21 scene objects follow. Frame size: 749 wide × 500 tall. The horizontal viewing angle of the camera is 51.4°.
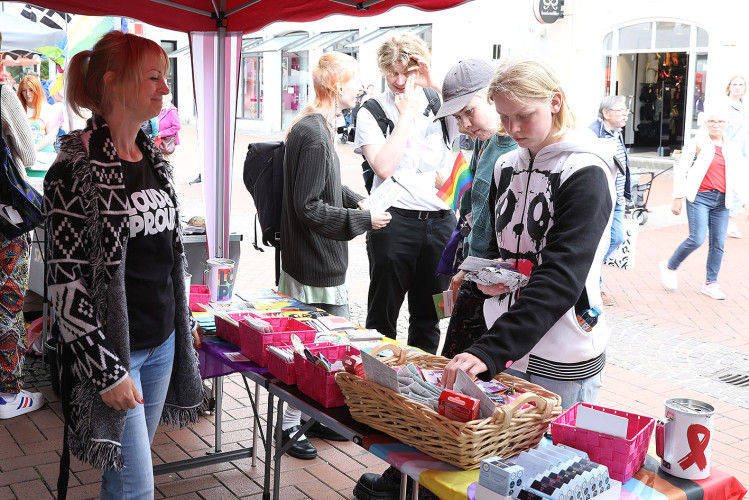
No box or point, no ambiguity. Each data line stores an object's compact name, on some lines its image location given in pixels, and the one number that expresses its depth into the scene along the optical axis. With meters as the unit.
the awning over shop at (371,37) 24.99
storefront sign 18.27
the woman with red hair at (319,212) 3.64
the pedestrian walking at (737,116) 8.38
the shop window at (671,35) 17.31
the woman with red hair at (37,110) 8.63
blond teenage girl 2.11
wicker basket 1.90
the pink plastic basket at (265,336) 2.86
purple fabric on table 2.91
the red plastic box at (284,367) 2.65
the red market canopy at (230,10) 4.30
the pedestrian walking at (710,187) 7.46
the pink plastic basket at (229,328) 3.10
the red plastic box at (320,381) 2.41
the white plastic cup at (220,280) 3.57
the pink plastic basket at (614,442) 1.90
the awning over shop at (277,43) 28.59
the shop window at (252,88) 29.97
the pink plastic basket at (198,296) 3.48
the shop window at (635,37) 18.06
